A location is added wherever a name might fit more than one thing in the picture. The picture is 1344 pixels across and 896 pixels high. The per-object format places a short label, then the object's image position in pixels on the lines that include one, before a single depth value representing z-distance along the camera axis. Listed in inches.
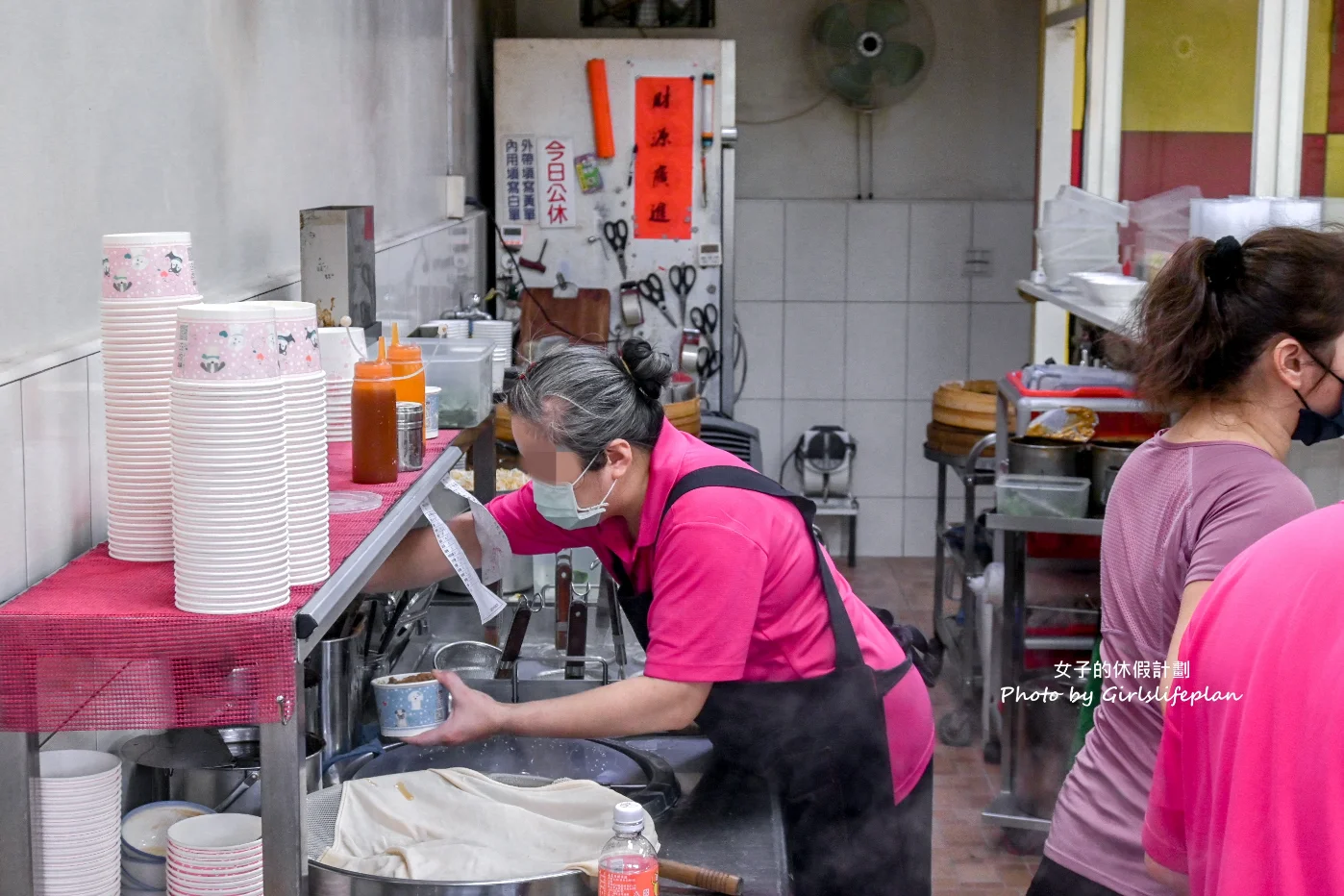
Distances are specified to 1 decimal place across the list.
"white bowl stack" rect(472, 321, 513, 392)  142.7
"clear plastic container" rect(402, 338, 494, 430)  102.0
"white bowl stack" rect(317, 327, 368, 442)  80.3
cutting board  224.5
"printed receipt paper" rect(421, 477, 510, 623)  78.7
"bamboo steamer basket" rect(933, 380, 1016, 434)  204.8
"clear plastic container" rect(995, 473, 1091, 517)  144.8
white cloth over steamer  72.6
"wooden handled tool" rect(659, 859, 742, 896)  72.7
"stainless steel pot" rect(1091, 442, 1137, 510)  143.2
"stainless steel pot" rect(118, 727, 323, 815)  71.2
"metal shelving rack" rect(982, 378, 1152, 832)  144.9
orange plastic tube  223.8
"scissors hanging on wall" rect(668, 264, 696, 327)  229.8
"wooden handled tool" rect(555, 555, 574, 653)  116.7
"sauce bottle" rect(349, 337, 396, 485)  73.8
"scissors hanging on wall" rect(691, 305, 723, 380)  230.5
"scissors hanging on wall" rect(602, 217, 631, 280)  229.1
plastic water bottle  64.7
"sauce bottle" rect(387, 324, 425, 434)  82.0
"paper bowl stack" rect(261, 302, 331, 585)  55.6
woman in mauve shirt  70.8
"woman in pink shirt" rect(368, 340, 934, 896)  77.5
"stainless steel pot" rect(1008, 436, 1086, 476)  147.1
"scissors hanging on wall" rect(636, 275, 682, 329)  230.1
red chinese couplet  224.1
